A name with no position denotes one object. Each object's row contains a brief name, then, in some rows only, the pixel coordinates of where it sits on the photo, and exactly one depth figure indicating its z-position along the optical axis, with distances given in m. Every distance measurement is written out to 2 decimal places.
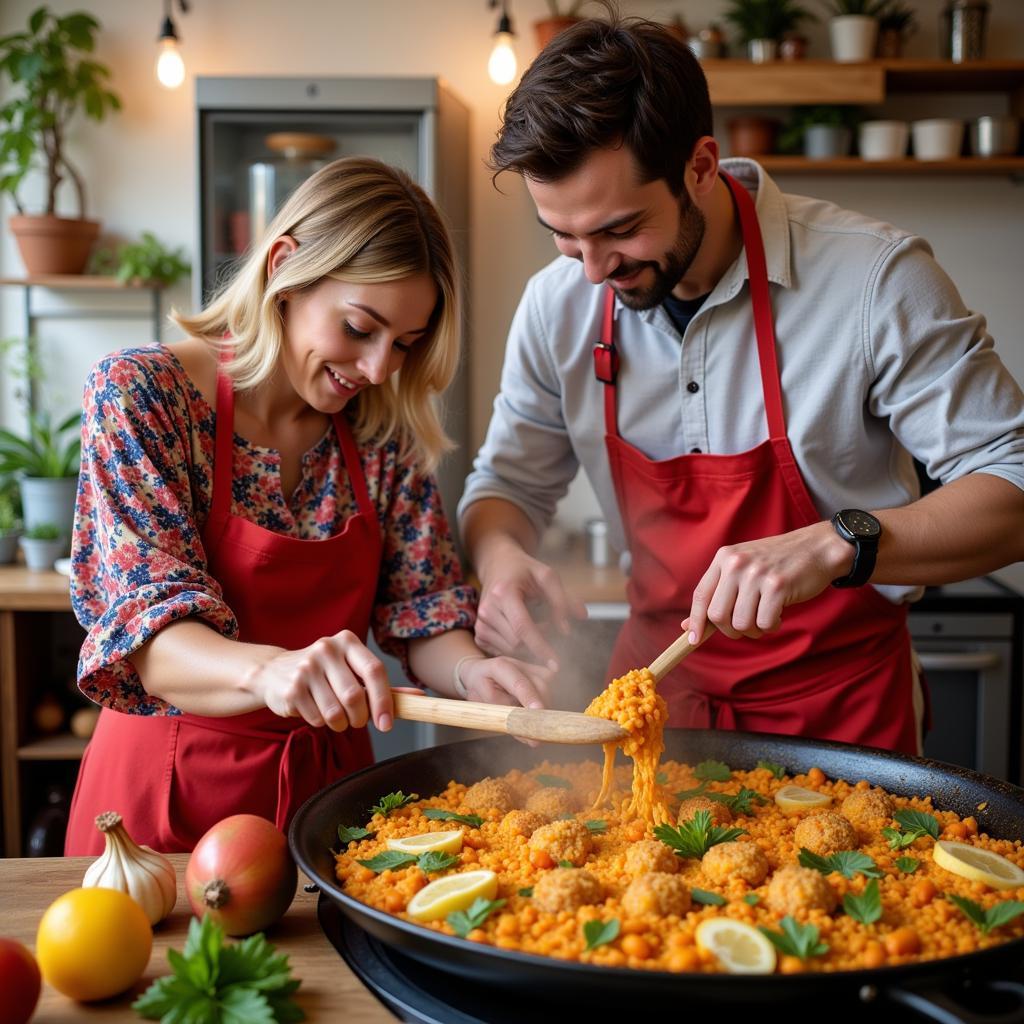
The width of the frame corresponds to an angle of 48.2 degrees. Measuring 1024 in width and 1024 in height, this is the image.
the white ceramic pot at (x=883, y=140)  3.87
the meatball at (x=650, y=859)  1.41
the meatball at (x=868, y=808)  1.59
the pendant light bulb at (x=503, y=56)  3.88
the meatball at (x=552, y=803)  1.66
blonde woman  1.68
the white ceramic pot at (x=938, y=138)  3.87
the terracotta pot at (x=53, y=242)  4.01
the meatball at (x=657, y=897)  1.29
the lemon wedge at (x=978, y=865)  1.37
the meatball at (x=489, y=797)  1.67
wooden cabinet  3.54
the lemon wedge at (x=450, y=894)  1.30
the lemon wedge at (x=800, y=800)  1.65
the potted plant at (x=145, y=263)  4.06
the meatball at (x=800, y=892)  1.28
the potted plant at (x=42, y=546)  3.74
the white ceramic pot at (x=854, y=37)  3.83
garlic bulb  1.32
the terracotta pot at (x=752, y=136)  3.95
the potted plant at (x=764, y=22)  3.89
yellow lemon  1.17
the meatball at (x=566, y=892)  1.30
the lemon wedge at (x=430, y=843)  1.47
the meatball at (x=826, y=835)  1.47
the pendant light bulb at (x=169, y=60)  3.88
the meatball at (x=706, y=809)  1.60
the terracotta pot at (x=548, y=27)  3.89
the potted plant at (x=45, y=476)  3.83
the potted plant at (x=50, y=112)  3.91
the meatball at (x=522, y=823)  1.55
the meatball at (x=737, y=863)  1.38
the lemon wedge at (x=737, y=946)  1.16
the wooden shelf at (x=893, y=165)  3.89
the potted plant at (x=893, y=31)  3.92
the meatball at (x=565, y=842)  1.46
